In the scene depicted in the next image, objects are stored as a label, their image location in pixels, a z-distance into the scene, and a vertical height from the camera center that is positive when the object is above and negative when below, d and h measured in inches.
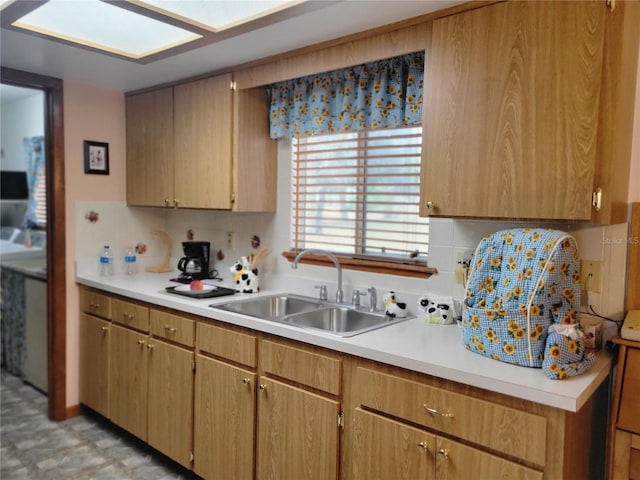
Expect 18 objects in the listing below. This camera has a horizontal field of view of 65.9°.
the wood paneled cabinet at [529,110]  59.9 +13.6
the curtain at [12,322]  147.1 -36.7
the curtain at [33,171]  181.2 +12.1
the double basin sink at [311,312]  89.8 -19.9
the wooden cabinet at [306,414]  56.1 -29.0
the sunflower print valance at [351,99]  84.7 +21.3
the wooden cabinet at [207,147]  106.5 +13.6
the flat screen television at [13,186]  177.5 +6.1
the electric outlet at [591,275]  69.9 -8.5
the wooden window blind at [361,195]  94.5 +3.1
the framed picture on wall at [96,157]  124.0 +12.0
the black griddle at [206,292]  99.7 -17.8
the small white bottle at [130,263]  129.7 -15.6
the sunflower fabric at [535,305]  55.7 -10.7
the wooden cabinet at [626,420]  58.9 -24.5
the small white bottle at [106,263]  125.8 -15.0
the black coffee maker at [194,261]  121.4 -13.7
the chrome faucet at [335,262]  94.8 -10.2
